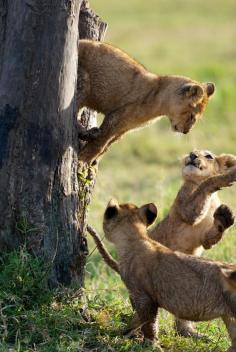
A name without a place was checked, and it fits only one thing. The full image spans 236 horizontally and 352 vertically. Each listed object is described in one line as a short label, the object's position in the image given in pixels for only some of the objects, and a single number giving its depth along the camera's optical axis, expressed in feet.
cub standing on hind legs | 50.16
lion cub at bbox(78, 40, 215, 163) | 51.44
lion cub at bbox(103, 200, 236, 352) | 42.29
